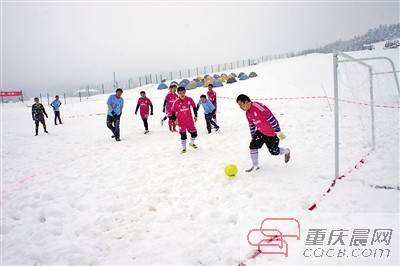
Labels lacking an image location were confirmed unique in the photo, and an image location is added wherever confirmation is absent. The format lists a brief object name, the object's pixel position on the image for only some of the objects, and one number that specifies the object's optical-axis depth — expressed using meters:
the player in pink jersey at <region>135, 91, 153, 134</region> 12.09
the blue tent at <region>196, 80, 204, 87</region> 37.14
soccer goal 5.72
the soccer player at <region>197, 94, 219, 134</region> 10.74
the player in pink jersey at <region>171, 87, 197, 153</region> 8.23
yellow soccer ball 5.95
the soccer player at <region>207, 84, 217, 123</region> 11.79
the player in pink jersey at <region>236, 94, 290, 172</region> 5.77
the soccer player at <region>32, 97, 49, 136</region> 13.99
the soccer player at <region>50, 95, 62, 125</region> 17.38
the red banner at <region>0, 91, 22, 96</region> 40.97
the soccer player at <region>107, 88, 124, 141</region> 10.77
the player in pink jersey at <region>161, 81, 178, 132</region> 11.08
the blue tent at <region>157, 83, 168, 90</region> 38.77
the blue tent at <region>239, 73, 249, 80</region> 37.09
